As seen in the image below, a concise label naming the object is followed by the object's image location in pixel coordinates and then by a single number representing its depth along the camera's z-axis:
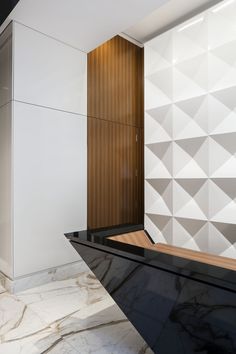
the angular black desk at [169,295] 1.20
